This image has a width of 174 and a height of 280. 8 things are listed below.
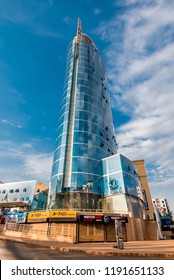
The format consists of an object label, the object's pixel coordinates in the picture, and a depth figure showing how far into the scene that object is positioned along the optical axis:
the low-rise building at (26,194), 62.71
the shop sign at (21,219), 30.78
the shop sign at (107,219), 26.89
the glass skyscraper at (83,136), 38.88
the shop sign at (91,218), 25.99
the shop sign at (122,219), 27.64
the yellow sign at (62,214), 26.20
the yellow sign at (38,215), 27.43
